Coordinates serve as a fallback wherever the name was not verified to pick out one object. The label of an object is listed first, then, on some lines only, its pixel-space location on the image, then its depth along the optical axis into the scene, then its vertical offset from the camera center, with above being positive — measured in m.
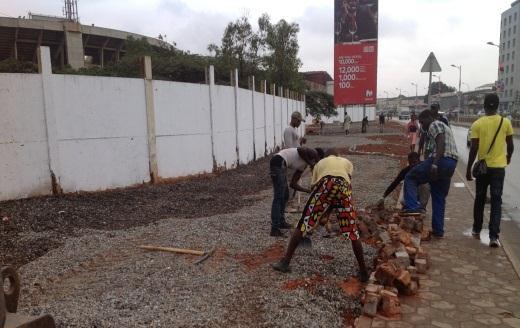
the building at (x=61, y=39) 33.38 +6.57
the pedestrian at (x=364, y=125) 32.84 -1.12
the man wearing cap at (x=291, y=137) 7.86 -0.46
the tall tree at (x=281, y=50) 33.28 +4.88
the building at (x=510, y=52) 73.50 +10.03
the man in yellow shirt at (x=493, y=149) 5.25 -0.50
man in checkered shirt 5.54 -0.81
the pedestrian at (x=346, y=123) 31.00 -0.89
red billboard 26.80 +3.78
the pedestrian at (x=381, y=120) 33.11 -0.79
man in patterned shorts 4.14 -0.89
